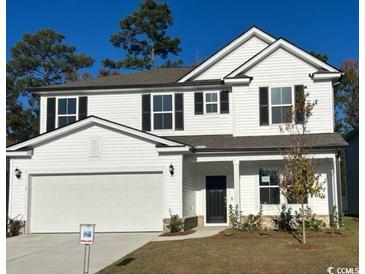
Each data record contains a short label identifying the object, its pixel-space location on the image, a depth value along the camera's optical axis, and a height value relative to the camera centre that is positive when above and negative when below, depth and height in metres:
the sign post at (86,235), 10.64 -1.30
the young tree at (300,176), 15.41 -0.04
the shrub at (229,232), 17.31 -2.03
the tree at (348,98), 46.44 +7.28
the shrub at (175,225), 18.81 -1.90
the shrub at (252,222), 18.20 -1.77
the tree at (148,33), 52.12 +15.02
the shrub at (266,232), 17.24 -2.01
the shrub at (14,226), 19.62 -2.07
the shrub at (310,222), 17.78 -1.72
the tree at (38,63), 49.19 +11.60
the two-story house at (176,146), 20.02 +1.13
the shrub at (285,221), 19.23 -1.83
